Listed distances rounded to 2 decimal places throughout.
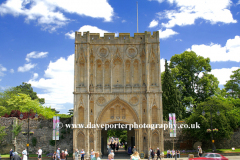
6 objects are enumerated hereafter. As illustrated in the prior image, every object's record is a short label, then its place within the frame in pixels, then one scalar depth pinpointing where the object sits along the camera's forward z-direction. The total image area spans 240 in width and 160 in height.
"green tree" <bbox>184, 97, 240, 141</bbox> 31.44
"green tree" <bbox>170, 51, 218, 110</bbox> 45.10
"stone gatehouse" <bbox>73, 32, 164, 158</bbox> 30.59
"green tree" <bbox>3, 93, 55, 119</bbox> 56.06
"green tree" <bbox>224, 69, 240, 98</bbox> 46.75
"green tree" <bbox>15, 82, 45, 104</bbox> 76.31
